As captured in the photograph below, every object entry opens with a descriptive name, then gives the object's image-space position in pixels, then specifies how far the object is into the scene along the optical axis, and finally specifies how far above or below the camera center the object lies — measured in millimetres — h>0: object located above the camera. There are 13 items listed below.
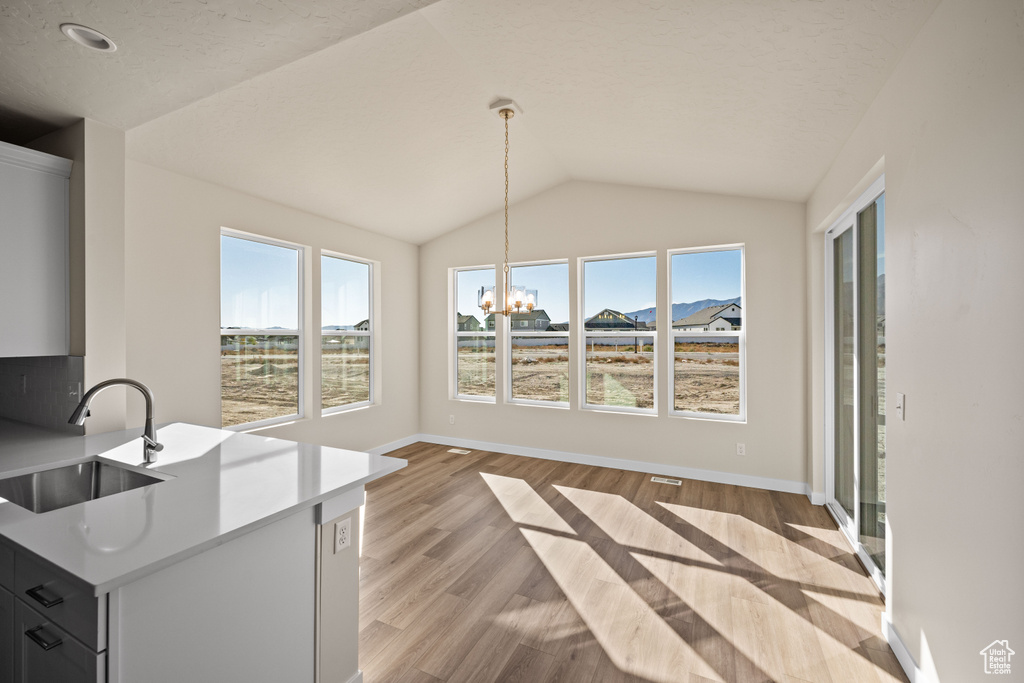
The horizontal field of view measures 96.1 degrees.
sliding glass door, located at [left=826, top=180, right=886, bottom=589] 2523 -240
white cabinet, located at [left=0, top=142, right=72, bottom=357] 2115 +429
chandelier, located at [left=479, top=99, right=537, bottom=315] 3527 +311
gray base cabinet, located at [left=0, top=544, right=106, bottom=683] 1047 -706
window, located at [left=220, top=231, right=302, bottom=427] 3797 +101
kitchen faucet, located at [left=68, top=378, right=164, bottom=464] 1738 -271
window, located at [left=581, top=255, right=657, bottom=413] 4746 +98
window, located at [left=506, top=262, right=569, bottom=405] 5156 +5
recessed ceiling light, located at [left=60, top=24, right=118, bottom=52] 1695 +1162
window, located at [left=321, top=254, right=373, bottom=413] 4699 +86
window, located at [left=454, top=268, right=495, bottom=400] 5598 +20
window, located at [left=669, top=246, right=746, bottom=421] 4379 +80
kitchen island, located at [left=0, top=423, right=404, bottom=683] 1068 -620
